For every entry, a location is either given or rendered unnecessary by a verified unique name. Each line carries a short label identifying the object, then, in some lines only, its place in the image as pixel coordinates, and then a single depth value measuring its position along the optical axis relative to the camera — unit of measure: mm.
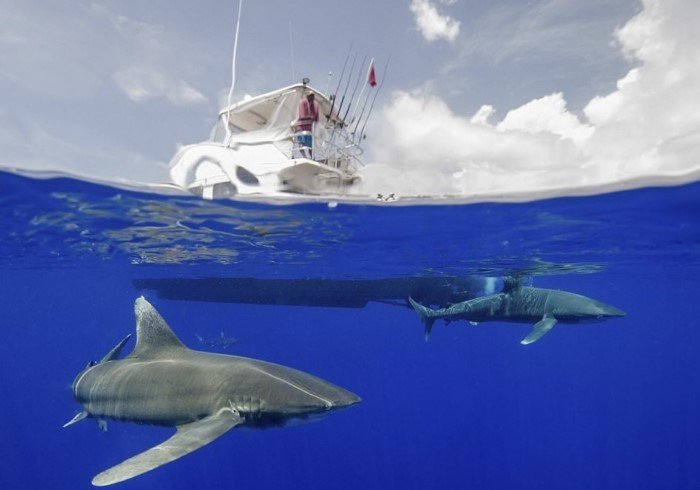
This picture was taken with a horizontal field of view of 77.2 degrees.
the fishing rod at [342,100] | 11048
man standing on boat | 10555
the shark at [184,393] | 5180
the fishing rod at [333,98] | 11001
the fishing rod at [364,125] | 10870
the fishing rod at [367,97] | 9954
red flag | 10045
